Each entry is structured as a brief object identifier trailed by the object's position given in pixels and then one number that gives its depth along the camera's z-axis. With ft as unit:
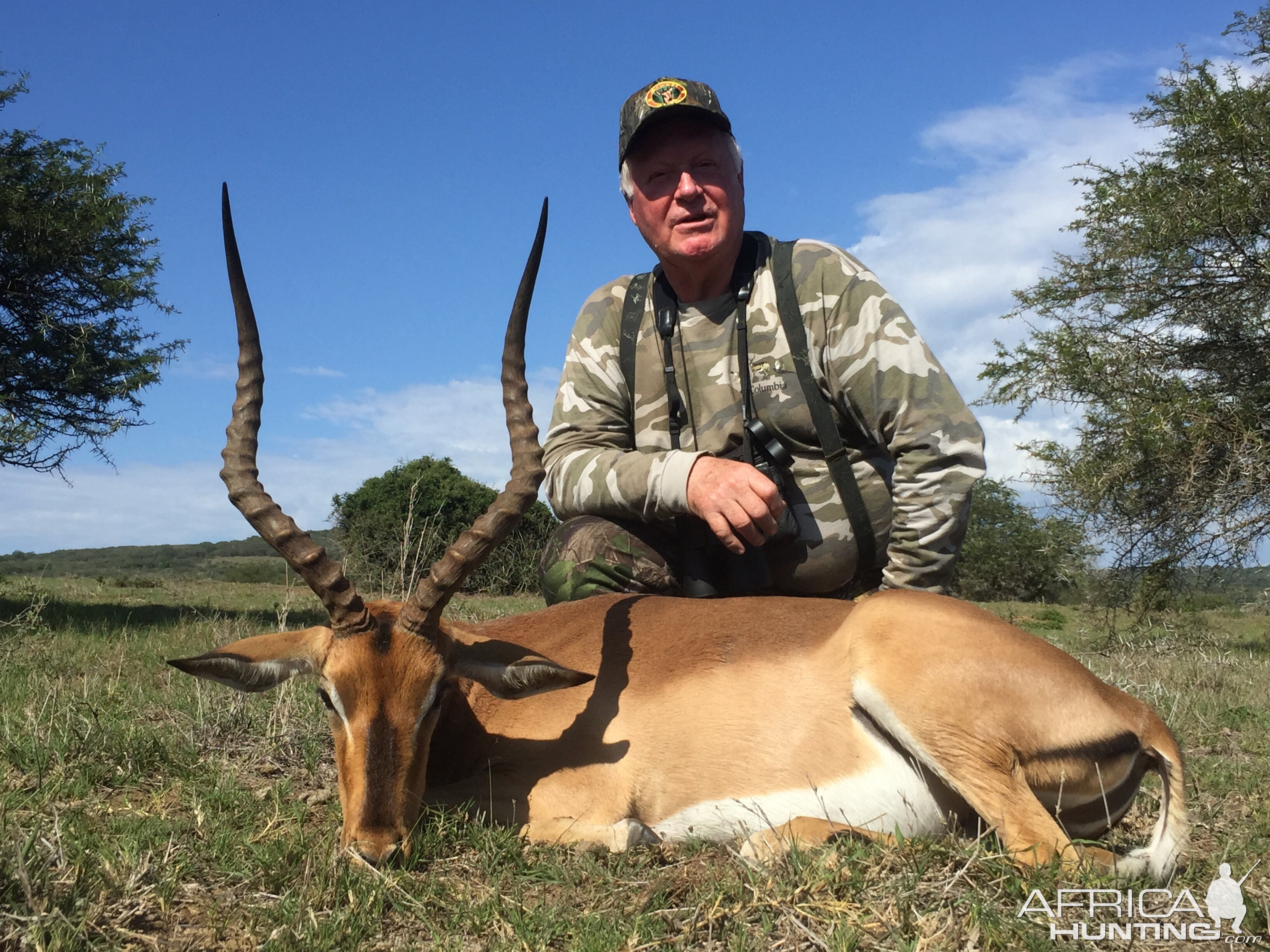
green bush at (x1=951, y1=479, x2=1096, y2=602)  103.91
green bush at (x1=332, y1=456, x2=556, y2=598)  36.55
